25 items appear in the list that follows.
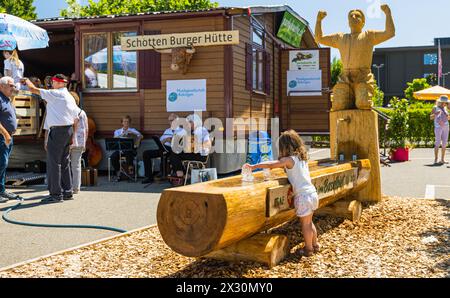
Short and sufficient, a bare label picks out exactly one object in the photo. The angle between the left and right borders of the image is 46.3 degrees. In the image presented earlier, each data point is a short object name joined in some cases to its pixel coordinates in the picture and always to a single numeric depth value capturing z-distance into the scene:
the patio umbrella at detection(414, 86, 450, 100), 24.36
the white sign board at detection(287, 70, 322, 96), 15.52
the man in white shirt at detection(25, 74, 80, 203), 8.16
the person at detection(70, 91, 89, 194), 8.98
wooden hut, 12.02
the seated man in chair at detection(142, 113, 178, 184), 11.02
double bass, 12.57
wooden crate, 11.56
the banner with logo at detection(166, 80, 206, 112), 12.16
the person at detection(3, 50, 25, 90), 11.24
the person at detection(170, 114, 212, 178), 10.27
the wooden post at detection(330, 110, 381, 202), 7.34
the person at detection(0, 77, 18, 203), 8.17
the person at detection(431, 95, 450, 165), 14.59
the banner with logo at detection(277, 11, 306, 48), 15.94
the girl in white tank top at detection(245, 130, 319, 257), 4.59
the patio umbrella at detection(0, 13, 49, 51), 10.38
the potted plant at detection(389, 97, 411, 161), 15.64
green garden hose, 6.10
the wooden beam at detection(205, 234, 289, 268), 4.24
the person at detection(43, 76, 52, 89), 13.09
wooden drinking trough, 3.62
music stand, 11.19
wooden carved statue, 7.35
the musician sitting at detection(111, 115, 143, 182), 11.64
